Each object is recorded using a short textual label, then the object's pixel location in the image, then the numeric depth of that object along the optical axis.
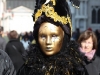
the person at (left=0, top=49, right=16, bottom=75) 2.91
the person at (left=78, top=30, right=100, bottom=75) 3.79
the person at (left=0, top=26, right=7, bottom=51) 5.67
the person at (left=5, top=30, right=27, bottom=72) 5.91
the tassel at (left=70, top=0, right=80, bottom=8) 3.12
